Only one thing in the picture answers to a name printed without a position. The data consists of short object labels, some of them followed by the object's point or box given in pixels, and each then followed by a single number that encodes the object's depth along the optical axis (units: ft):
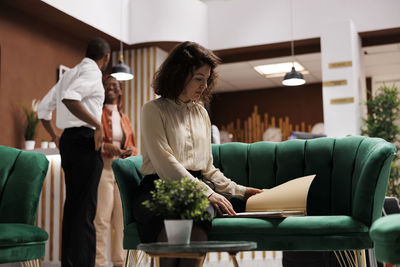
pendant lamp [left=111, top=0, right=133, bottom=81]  19.16
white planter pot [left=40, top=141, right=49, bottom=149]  18.33
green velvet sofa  7.25
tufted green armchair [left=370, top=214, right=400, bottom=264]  5.32
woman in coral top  13.11
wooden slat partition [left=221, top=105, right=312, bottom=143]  34.19
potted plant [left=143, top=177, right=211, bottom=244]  5.32
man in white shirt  9.80
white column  21.31
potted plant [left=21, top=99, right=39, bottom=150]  18.62
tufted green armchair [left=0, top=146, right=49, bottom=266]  7.66
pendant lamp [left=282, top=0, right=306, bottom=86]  21.12
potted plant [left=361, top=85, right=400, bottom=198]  20.79
